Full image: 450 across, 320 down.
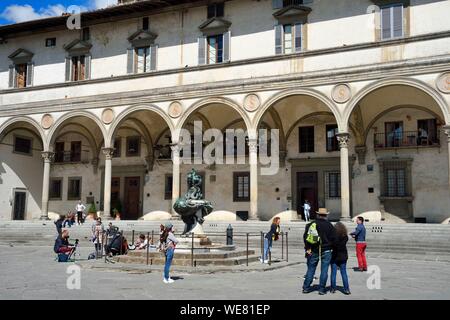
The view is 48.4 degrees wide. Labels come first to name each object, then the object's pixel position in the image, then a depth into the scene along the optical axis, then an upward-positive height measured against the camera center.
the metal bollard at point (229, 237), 15.82 -0.97
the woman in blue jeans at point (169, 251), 10.37 -0.96
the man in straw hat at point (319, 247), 9.10 -0.74
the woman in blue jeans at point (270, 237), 14.03 -0.86
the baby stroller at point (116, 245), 14.98 -1.20
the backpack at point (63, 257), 15.09 -1.56
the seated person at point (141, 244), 15.60 -1.20
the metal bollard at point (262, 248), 14.19 -1.21
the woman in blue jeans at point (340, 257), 9.23 -0.93
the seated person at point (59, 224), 19.30 -0.74
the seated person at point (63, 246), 15.00 -1.22
